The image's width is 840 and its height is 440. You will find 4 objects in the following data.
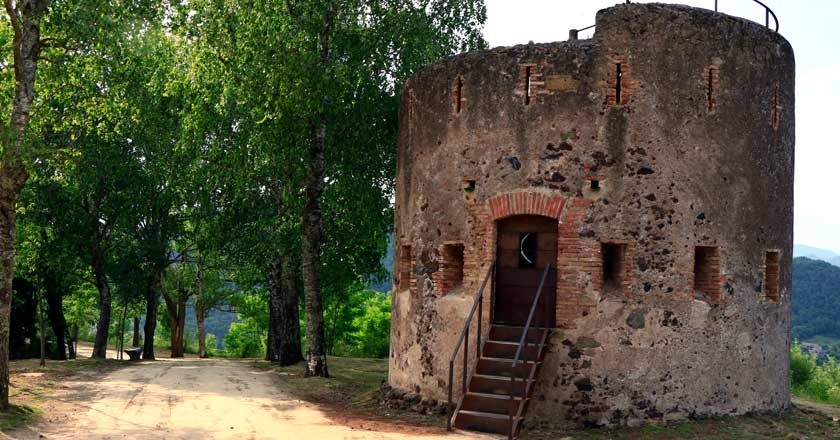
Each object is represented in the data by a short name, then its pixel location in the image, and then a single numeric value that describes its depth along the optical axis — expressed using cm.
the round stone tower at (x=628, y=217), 1273
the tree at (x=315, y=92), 1877
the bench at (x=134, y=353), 2977
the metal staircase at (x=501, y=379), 1174
